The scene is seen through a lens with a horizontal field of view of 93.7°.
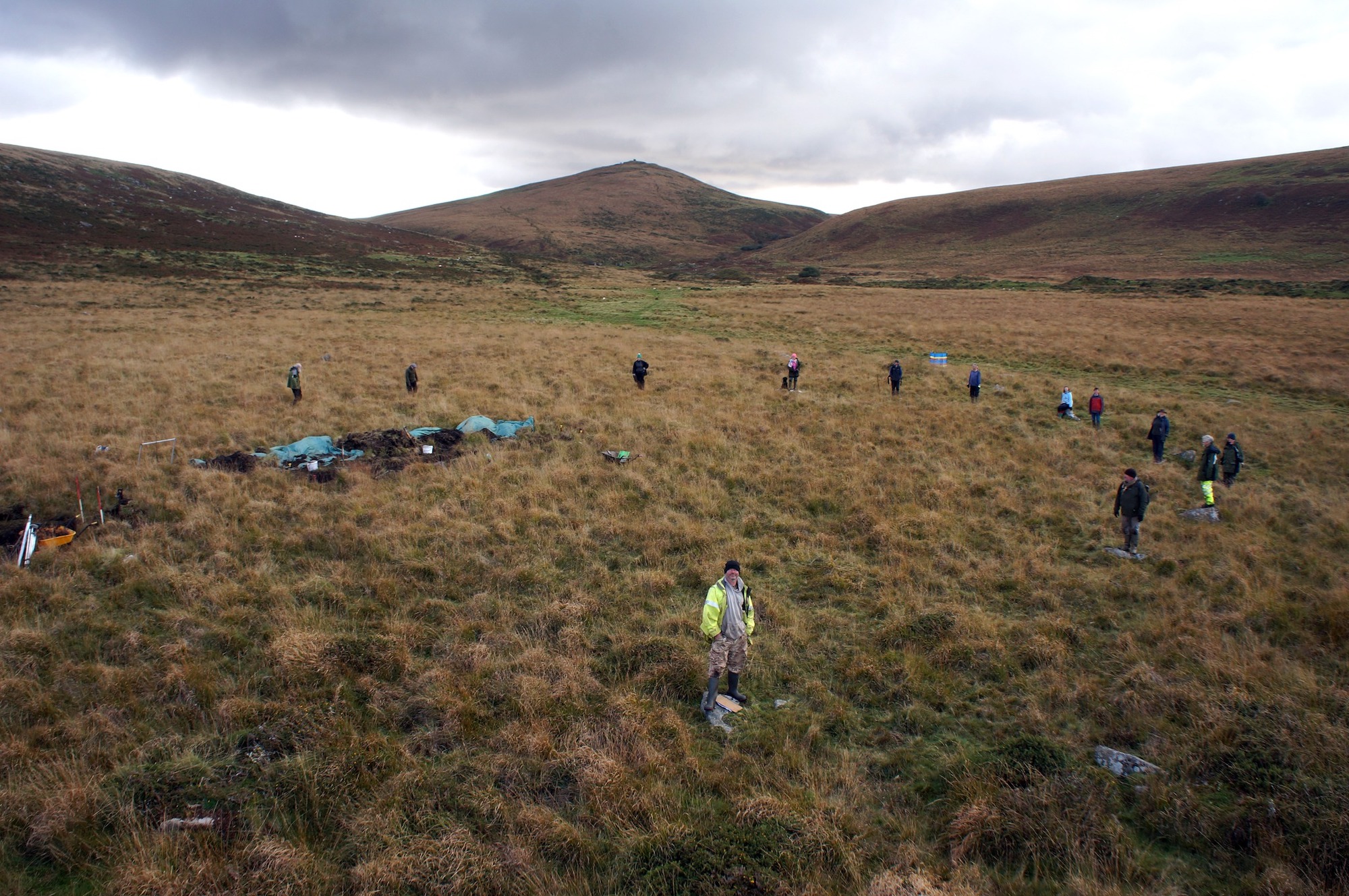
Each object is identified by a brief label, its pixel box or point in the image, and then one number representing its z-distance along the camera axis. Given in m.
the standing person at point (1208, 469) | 12.34
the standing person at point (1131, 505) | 10.45
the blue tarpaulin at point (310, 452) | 14.12
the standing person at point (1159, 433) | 15.77
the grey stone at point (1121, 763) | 5.73
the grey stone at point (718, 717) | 6.46
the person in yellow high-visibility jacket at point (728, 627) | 6.61
